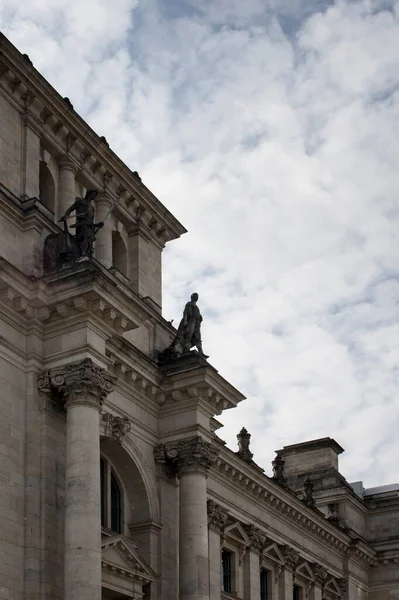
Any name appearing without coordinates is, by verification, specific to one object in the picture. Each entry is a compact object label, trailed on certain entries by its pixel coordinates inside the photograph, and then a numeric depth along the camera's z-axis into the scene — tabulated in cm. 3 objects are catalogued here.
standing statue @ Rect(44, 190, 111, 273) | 3056
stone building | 2797
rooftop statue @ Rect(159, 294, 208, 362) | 3523
